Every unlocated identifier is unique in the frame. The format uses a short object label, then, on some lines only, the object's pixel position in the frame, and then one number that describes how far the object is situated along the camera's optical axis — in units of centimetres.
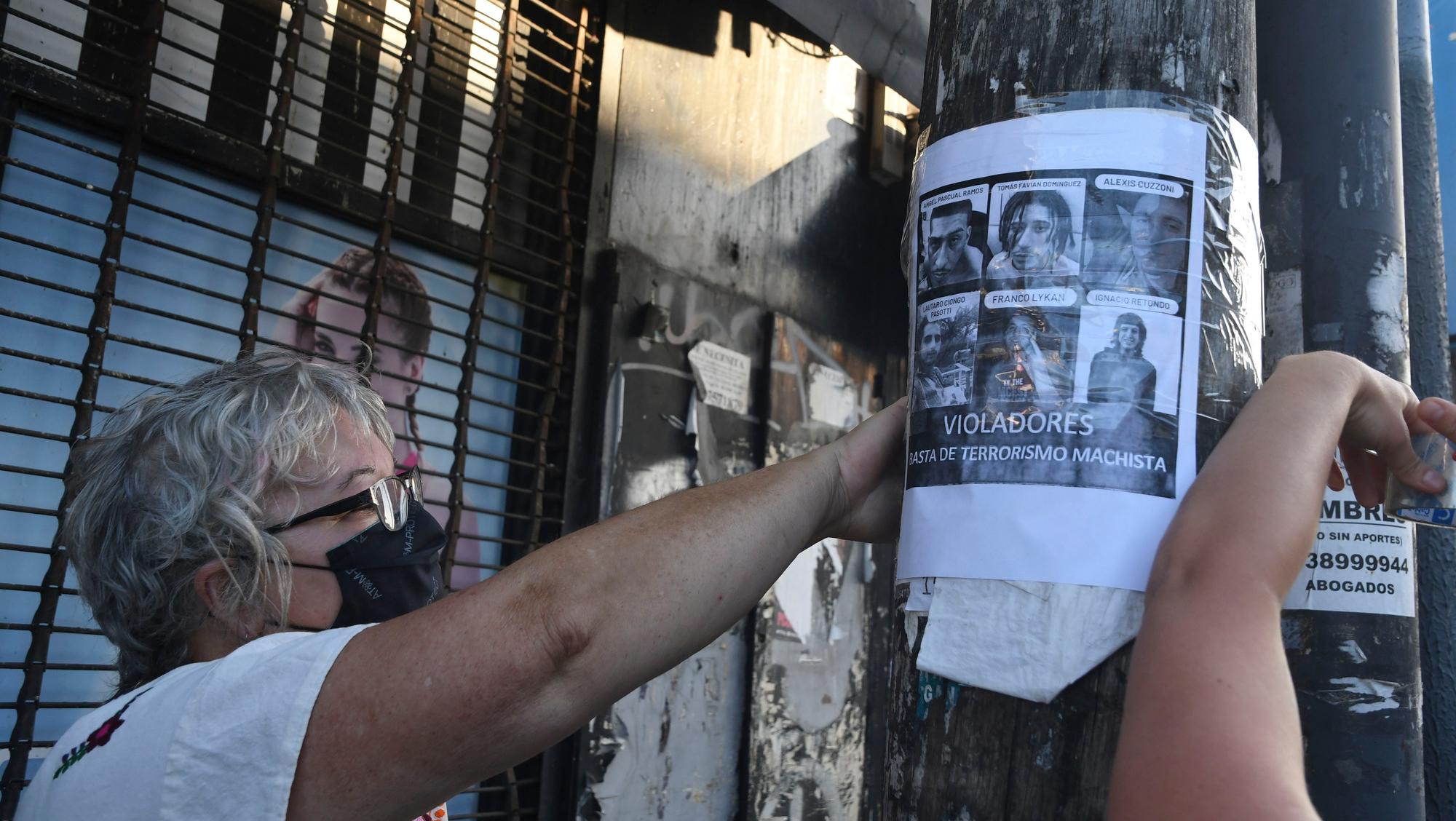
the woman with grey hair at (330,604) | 120
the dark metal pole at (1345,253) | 179
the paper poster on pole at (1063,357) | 105
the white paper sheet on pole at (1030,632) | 103
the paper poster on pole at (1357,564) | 181
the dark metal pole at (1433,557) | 236
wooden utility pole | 104
